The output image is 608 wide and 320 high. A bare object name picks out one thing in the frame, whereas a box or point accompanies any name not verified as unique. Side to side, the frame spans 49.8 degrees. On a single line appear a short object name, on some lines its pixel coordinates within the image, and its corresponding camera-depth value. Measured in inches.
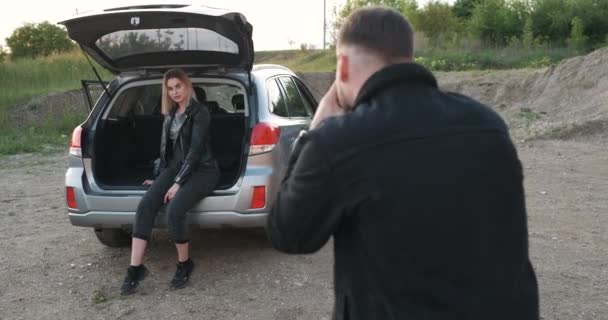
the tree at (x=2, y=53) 1127.3
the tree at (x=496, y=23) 1413.6
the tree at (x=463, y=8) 1772.9
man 58.6
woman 191.8
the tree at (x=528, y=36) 1284.4
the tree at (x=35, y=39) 1371.8
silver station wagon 196.2
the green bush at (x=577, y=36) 1250.6
